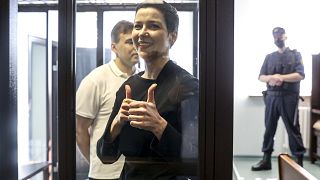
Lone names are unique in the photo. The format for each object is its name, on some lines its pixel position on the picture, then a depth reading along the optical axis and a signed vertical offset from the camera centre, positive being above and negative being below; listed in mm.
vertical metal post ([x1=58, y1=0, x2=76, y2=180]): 914 -16
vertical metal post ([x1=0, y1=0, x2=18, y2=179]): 952 -5
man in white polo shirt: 948 -31
